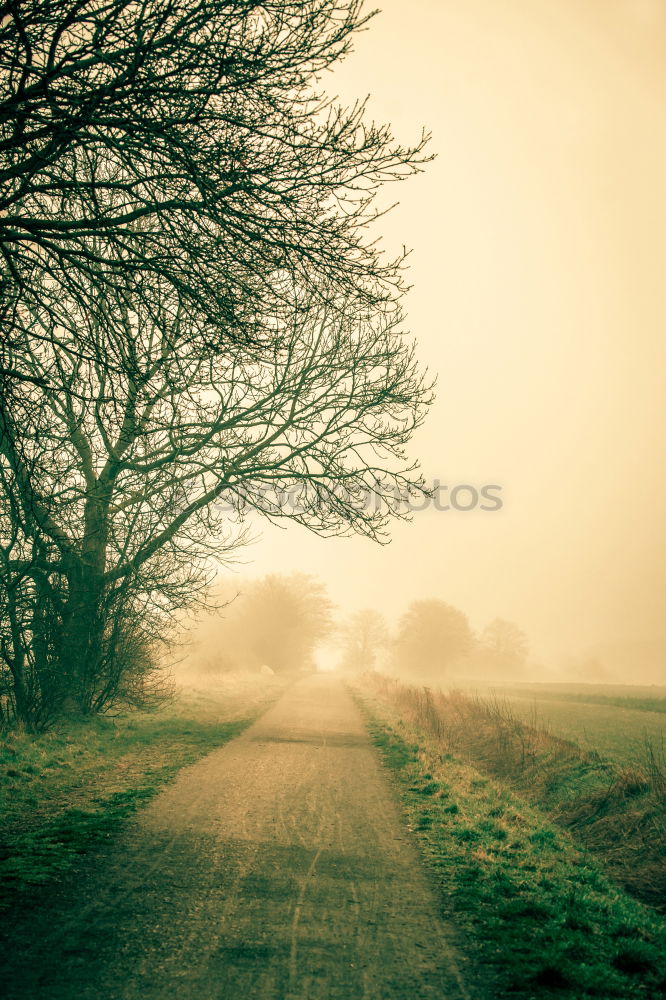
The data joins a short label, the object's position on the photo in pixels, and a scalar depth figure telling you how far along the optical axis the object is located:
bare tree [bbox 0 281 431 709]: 10.97
